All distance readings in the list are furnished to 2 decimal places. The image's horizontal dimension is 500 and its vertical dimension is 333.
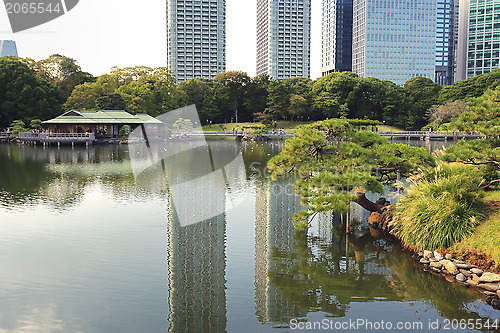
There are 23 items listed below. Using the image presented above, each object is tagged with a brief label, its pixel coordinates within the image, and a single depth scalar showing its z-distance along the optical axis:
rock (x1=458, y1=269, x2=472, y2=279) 10.94
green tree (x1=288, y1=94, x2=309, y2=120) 84.56
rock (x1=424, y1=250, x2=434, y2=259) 12.18
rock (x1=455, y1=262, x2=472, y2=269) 11.06
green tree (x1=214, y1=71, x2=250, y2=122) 88.69
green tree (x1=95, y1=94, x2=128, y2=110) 66.25
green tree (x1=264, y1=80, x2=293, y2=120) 84.94
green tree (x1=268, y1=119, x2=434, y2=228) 14.47
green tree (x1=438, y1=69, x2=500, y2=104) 81.19
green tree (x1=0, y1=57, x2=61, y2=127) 64.56
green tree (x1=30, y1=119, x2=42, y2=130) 60.28
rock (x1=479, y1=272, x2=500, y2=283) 10.32
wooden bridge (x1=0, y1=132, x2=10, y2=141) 62.58
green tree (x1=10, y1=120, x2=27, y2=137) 61.31
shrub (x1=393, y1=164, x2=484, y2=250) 12.09
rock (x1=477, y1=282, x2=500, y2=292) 10.20
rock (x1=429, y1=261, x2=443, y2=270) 11.66
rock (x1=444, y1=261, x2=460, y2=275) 11.24
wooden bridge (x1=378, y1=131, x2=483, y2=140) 72.31
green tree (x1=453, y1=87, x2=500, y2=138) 12.71
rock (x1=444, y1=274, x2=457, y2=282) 11.07
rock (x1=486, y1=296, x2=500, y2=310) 9.59
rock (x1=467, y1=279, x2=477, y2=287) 10.67
